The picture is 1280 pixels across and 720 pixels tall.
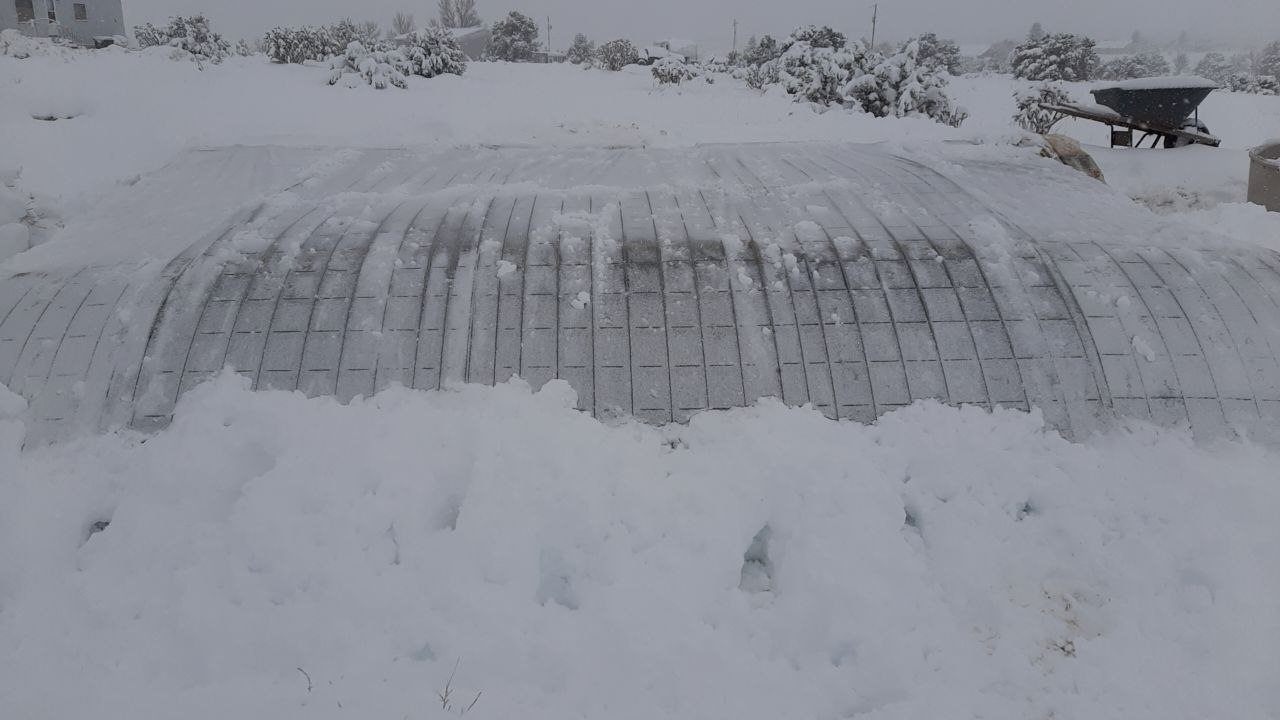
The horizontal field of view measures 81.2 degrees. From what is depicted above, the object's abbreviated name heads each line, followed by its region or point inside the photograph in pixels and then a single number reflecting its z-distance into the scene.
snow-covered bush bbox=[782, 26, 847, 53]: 28.75
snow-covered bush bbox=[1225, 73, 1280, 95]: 33.22
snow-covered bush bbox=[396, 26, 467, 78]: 20.81
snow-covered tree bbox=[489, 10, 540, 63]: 41.84
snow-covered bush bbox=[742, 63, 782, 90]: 23.55
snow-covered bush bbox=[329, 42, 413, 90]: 16.75
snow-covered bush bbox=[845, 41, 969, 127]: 16.48
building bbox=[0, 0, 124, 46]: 35.88
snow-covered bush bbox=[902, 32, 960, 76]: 48.28
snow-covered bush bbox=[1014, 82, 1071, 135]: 19.88
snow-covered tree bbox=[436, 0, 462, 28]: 63.38
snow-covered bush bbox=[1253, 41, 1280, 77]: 42.78
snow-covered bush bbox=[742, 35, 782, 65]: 40.34
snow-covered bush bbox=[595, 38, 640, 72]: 35.94
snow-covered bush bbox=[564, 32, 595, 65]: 47.55
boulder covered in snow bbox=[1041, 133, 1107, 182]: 9.20
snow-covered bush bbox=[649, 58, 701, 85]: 25.11
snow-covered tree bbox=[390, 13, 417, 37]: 66.44
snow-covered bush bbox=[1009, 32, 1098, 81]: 38.75
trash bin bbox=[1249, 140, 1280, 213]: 9.07
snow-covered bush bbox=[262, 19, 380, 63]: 26.56
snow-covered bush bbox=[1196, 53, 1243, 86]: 51.41
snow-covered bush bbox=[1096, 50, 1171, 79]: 47.72
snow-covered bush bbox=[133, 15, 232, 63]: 21.95
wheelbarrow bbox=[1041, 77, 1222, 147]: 13.89
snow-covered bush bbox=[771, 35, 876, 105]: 17.80
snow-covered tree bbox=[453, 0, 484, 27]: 63.91
